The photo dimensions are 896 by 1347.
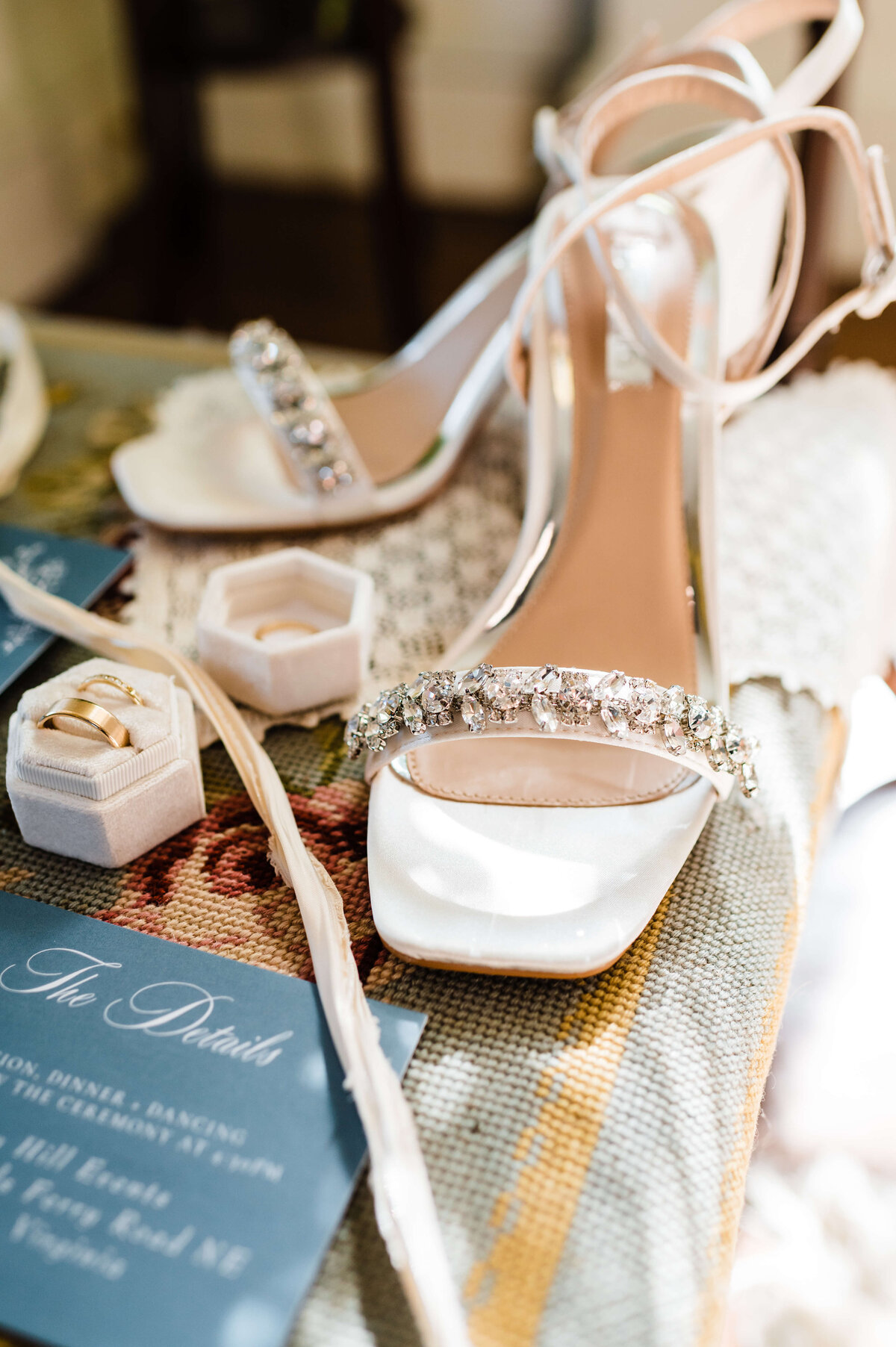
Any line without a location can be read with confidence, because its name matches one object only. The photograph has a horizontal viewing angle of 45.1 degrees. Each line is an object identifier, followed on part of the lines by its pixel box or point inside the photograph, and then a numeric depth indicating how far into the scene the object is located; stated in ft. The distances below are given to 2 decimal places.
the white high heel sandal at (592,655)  1.48
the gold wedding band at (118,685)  1.62
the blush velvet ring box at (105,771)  1.51
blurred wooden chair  4.48
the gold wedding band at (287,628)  1.92
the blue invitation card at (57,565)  2.09
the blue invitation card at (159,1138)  1.13
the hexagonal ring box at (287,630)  1.79
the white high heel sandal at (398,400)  2.26
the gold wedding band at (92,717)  1.50
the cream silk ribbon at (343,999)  1.13
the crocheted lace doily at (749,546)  2.08
